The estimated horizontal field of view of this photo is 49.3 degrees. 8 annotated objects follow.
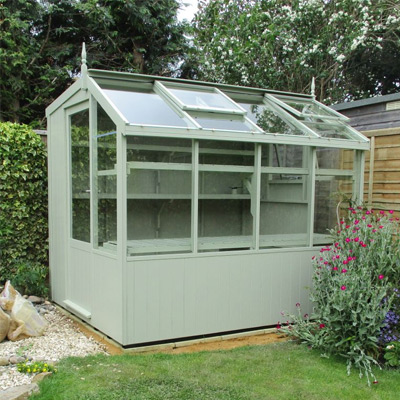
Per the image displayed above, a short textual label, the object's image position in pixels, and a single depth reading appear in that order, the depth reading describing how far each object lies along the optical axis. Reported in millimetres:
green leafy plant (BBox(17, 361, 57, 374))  3318
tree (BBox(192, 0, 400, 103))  9312
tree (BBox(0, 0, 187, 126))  8859
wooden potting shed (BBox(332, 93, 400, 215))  5055
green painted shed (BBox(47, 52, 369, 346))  3994
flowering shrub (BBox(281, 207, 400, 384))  3699
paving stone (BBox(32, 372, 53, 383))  3191
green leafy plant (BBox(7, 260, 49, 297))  5418
